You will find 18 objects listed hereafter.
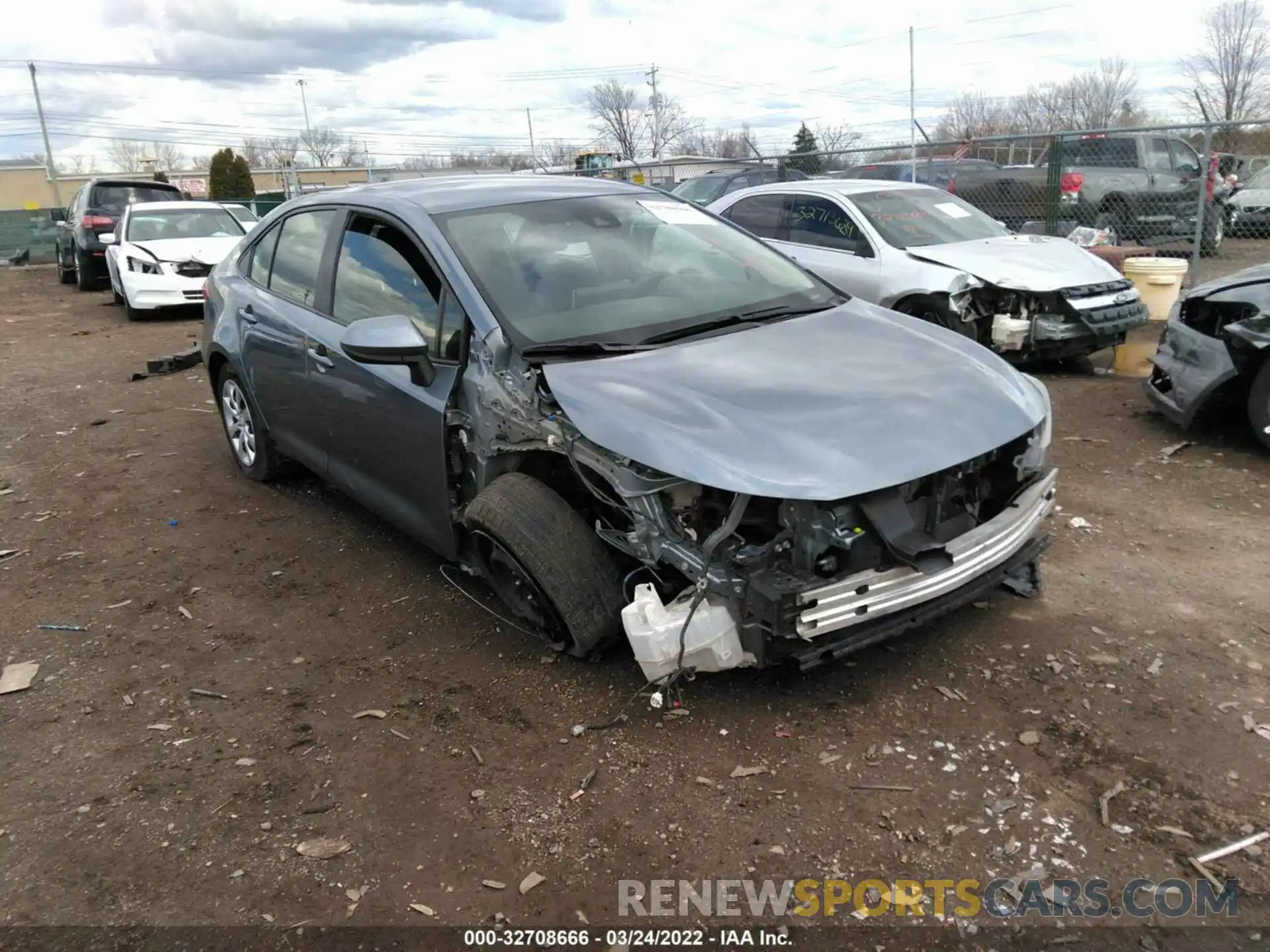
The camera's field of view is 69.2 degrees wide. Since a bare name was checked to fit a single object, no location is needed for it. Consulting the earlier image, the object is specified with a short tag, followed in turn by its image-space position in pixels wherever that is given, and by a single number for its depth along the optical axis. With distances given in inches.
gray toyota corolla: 113.6
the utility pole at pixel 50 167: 1674.5
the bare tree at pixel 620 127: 2111.2
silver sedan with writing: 282.7
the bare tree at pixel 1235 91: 1392.7
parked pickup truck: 481.4
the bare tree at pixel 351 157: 2662.4
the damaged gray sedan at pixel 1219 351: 207.5
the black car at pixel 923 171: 532.4
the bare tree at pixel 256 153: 2955.2
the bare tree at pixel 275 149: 2805.1
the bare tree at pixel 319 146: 2864.2
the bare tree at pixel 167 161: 2785.4
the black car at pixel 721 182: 578.6
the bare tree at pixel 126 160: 2972.4
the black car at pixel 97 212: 633.6
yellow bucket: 349.1
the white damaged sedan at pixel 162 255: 494.6
